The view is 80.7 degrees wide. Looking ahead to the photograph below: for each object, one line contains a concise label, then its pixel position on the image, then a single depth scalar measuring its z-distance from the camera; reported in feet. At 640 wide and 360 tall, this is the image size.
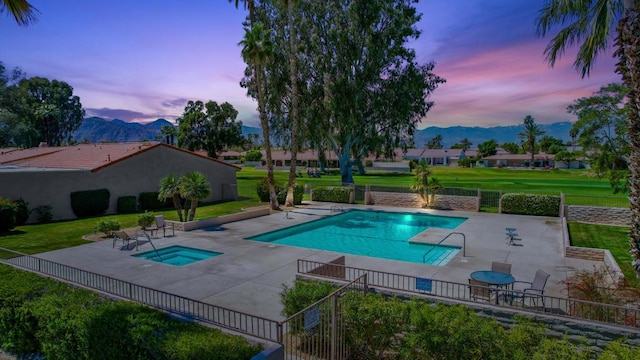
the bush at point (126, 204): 86.17
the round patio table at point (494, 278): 32.14
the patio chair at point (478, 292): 31.83
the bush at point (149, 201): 90.12
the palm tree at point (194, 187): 66.13
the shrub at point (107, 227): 60.90
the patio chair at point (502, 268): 36.86
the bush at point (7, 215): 63.87
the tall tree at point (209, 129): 199.11
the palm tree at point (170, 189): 67.10
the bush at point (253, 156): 316.81
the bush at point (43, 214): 74.49
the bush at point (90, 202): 79.61
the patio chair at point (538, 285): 31.90
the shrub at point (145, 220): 61.72
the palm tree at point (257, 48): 82.53
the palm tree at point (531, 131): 302.86
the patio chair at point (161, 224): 61.91
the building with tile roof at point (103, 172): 74.23
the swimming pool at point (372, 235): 55.34
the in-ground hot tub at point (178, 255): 49.88
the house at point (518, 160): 316.81
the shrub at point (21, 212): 69.82
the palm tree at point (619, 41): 30.12
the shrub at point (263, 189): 101.09
